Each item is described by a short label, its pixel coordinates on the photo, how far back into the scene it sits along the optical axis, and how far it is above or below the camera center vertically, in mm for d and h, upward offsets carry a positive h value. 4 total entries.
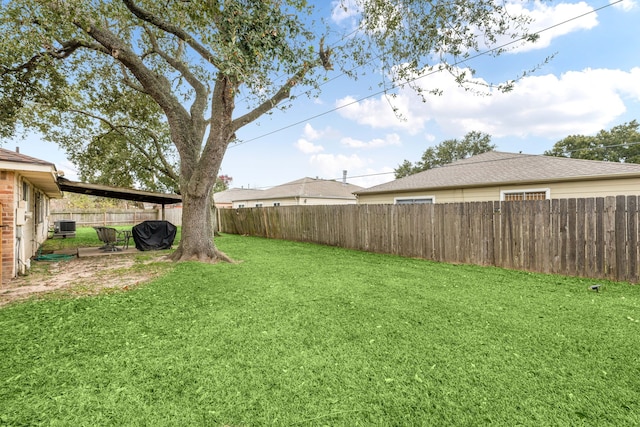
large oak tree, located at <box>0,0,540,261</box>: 5168 +3674
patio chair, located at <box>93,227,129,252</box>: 9758 -688
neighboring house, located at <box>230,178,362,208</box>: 21438 +1619
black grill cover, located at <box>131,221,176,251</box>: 10070 -678
